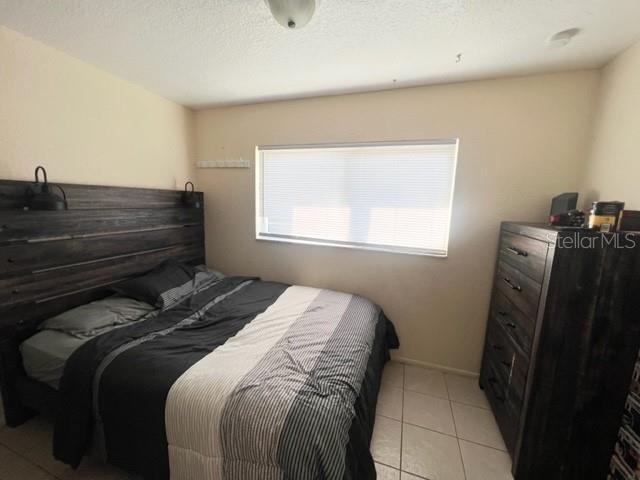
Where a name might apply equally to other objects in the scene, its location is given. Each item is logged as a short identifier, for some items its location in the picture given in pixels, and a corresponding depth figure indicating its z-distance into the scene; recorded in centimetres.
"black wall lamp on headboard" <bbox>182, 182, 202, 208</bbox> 254
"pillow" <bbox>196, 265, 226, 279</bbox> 250
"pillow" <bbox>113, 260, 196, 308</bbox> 191
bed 101
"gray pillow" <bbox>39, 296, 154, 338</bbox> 151
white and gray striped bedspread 96
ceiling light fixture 106
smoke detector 132
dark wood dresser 110
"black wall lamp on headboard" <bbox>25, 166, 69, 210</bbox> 146
